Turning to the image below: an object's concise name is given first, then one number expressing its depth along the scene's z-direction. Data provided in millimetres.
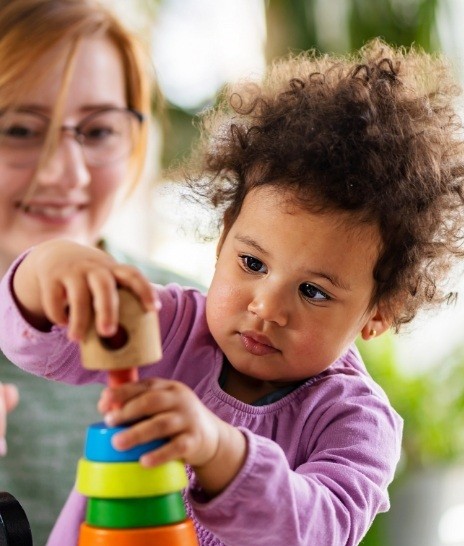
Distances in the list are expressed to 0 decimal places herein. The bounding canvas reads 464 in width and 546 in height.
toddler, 861
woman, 1624
